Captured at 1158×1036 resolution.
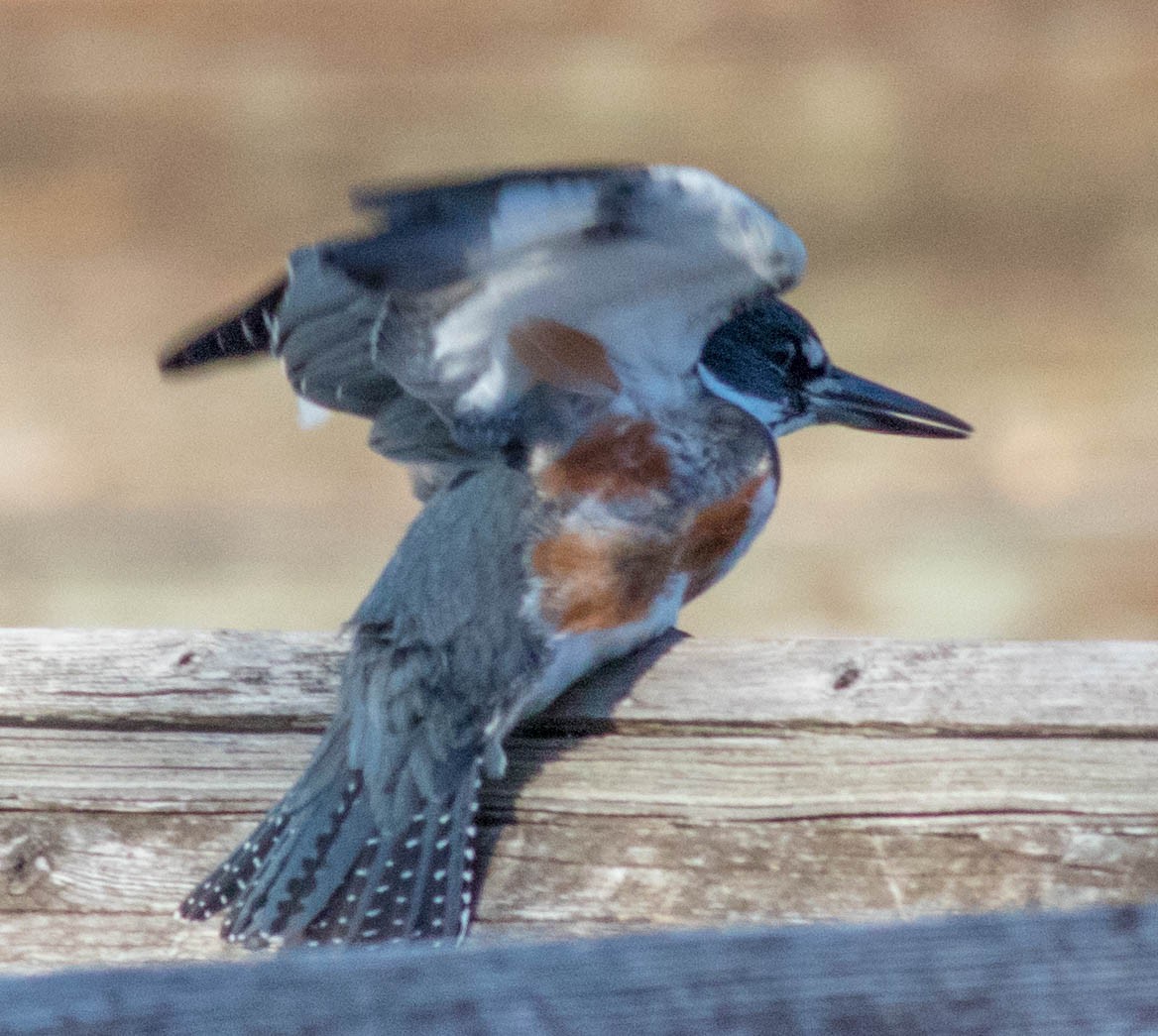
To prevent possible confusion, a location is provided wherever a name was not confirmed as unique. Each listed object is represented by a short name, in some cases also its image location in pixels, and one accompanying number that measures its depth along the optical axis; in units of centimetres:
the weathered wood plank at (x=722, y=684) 800
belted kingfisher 797
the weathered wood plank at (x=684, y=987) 550
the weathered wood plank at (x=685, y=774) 797
